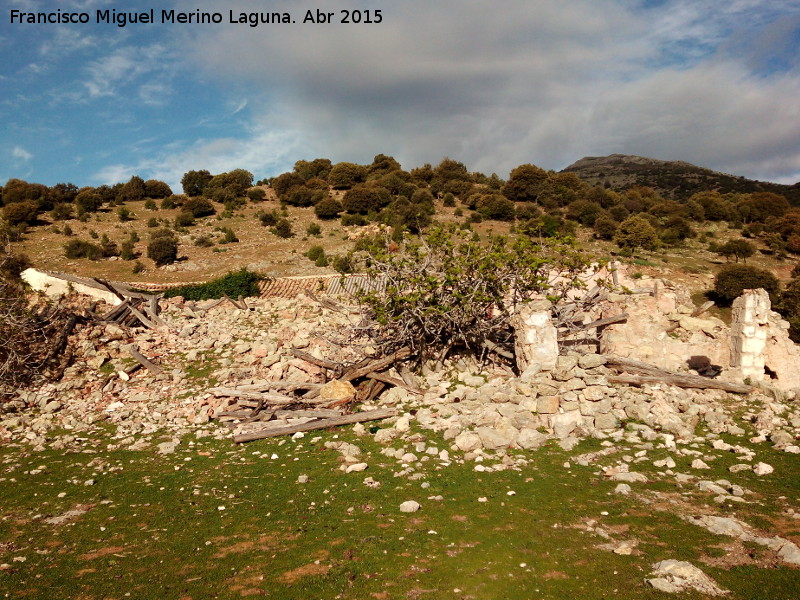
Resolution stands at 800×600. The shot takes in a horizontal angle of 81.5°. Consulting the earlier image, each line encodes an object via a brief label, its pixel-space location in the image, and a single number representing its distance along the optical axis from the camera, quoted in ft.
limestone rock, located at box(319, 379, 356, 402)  32.71
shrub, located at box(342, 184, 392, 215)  172.35
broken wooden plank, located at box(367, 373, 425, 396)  34.28
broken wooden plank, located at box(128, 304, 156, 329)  53.43
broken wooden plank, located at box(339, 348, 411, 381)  34.55
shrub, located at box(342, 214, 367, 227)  159.12
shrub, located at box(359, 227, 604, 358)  36.29
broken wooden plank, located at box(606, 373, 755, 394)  31.42
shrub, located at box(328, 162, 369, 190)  209.46
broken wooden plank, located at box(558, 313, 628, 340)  40.75
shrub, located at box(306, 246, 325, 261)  121.60
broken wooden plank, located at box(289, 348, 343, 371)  35.99
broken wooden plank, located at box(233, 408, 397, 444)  28.89
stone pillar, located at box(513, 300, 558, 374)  32.12
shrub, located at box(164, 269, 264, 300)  72.08
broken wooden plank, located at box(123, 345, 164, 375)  41.14
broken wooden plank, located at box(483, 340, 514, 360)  37.11
